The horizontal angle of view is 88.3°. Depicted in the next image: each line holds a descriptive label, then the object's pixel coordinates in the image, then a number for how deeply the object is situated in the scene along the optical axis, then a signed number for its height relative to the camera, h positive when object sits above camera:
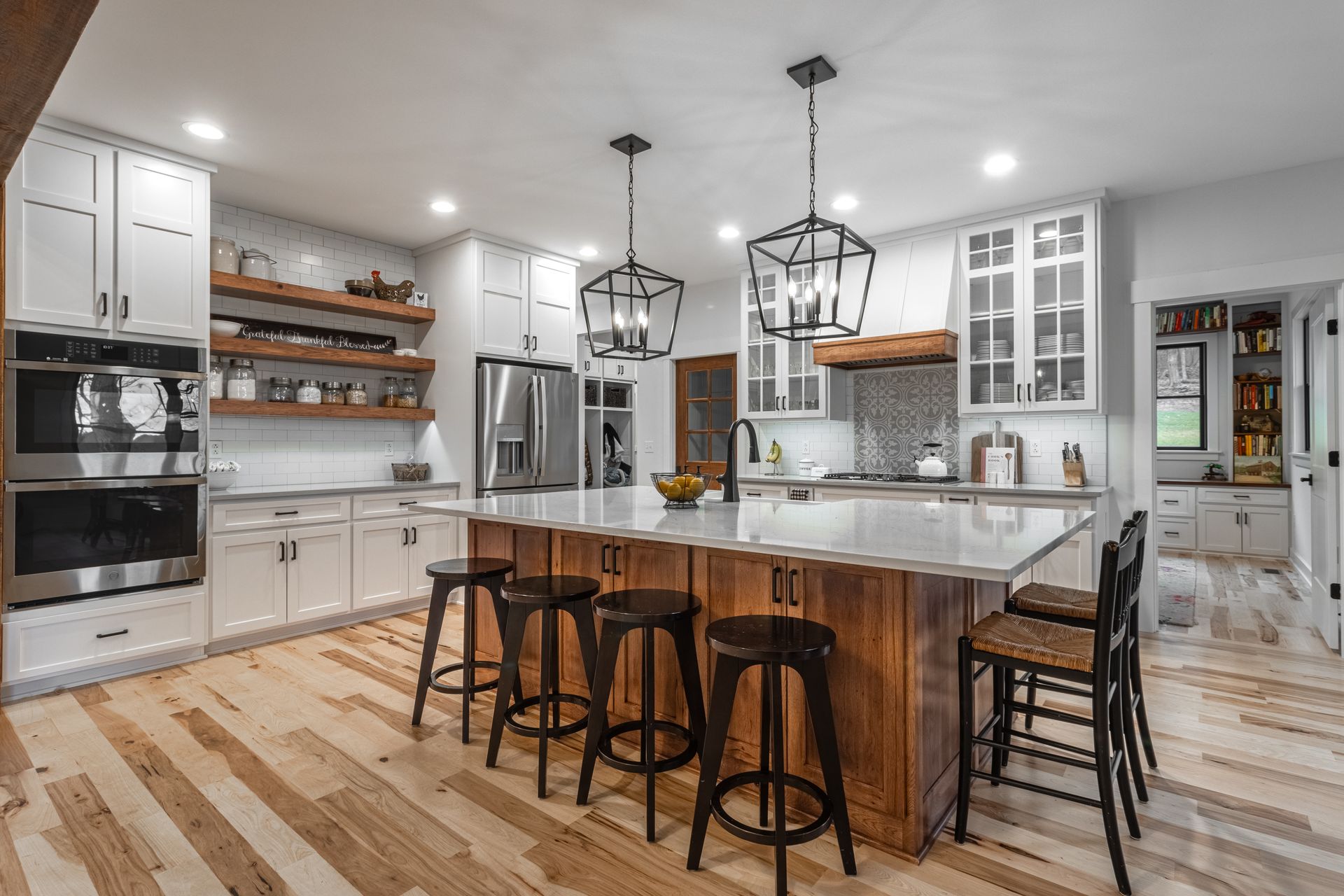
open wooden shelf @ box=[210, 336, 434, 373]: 4.05 +0.63
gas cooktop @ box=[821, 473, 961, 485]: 4.73 -0.18
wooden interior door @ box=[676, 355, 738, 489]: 6.45 +0.44
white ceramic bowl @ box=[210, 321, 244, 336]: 4.02 +0.73
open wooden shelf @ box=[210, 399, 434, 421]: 4.10 +0.27
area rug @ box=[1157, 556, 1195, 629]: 4.53 -1.05
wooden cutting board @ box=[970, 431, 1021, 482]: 4.79 +0.06
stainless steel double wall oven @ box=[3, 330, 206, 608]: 3.13 -0.07
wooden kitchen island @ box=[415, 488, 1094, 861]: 1.92 -0.46
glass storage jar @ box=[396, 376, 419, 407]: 5.04 +0.43
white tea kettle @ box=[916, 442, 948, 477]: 4.88 -0.10
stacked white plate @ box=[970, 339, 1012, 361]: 4.50 +0.68
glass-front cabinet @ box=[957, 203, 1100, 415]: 4.21 +0.88
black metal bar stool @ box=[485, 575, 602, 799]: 2.28 -0.63
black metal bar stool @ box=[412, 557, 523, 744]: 2.76 -0.64
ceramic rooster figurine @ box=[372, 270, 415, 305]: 4.90 +1.16
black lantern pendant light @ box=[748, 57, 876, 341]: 2.48 +1.18
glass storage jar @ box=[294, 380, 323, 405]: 4.54 +0.39
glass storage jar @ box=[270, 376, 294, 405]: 4.44 +0.41
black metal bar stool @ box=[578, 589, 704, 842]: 2.06 -0.67
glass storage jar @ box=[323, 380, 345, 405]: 4.75 +0.41
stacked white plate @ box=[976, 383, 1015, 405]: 4.50 +0.39
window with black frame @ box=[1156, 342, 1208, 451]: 7.09 +0.56
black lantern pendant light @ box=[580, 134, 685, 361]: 3.08 +0.62
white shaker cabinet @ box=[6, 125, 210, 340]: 3.16 +1.05
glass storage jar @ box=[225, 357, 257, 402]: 4.20 +0.43
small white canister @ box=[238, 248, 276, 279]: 4.18 +1.15
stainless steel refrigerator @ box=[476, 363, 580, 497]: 4.87 +0.17
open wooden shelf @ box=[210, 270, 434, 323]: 4.07 +0.99
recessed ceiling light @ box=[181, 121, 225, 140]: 3.28 +1.55
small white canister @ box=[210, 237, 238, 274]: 4.04 +1.16
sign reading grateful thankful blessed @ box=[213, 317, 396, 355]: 4.45 +0.79
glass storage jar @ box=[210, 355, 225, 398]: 4.27 +0.46
